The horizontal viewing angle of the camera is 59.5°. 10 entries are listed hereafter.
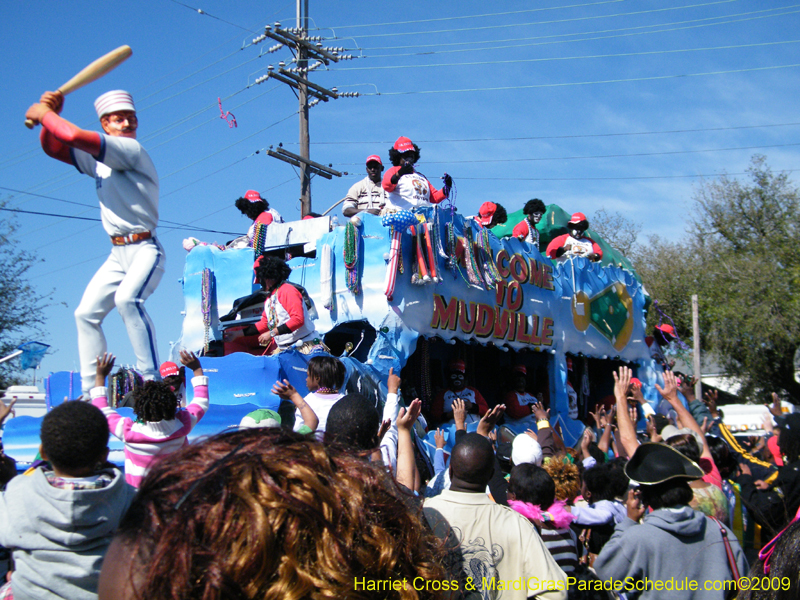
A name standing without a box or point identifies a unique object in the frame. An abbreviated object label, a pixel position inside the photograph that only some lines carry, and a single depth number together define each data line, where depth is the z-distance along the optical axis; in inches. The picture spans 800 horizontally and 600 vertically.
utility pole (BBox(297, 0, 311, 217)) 637.9
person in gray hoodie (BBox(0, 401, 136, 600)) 85.6
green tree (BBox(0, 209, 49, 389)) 708.7
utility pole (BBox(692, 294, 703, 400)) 695.7
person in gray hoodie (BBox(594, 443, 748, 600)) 108.0
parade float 287.1
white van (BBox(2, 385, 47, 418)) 264.8
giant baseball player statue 157.5
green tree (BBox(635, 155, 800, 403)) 852.6
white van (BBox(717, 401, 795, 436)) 746.8
